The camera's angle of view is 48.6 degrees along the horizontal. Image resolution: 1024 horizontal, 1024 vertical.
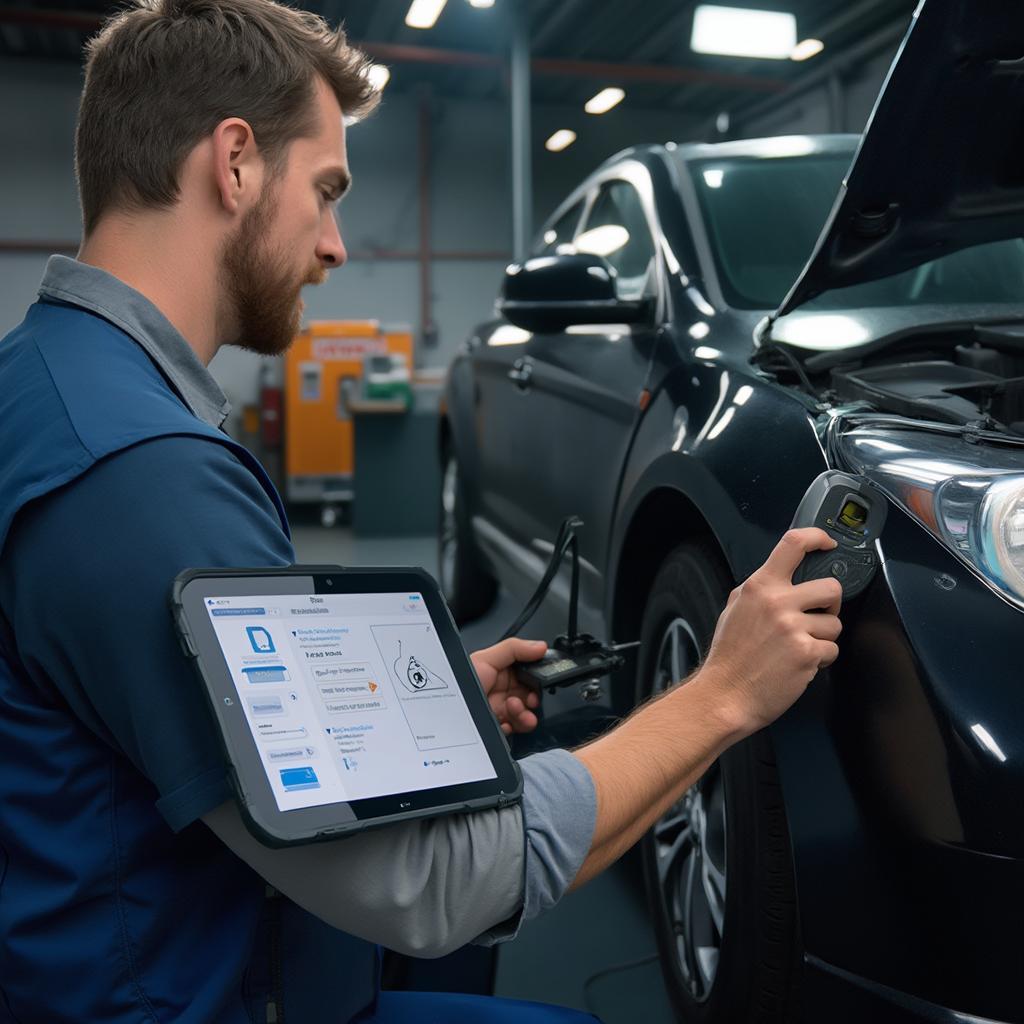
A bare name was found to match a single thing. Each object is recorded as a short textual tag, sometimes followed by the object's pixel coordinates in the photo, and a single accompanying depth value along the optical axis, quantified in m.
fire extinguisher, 9.87
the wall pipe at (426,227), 11.68
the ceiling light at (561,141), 12.33
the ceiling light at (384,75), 10.07
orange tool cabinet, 9.46
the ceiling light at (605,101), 11.66
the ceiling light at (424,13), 8.54
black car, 1.03
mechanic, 0.77
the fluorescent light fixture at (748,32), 8.44
